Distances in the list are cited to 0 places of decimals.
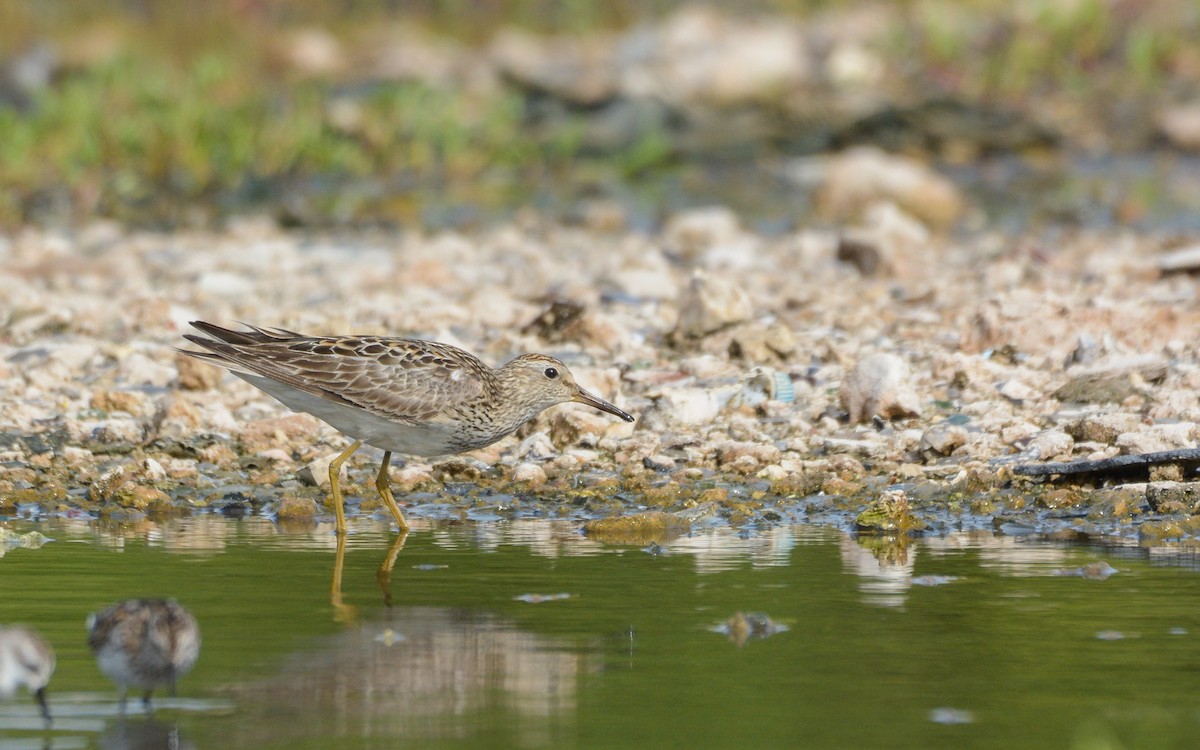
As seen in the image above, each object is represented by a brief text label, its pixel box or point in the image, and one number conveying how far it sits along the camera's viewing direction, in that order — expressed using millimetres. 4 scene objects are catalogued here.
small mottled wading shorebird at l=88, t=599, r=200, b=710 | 11797
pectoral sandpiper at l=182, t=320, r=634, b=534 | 19500
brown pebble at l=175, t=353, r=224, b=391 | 23812
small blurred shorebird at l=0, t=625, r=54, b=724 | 11234
